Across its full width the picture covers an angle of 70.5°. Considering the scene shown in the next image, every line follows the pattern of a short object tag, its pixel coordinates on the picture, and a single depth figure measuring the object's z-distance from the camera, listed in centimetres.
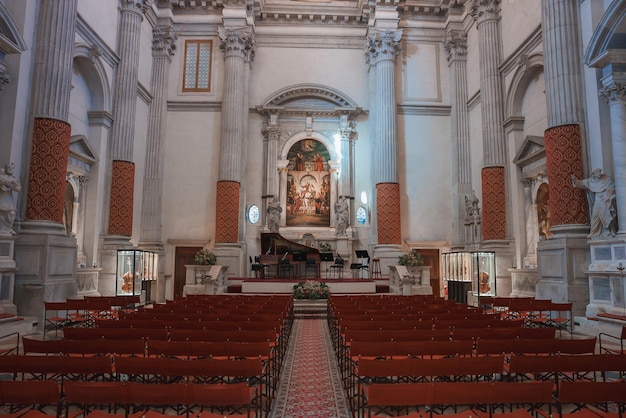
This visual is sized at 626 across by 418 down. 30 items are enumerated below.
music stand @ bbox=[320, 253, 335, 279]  1588
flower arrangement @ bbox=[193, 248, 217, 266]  1525
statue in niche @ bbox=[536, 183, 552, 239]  1352
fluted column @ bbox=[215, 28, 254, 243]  1783
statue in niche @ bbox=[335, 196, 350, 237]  1856
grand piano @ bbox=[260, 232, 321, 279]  1566
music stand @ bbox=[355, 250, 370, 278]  1602
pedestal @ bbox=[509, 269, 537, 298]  1283
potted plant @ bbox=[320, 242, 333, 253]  1814
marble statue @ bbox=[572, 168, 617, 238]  894
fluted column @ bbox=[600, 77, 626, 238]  883
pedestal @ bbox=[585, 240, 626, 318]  829
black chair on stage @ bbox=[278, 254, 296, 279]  1708
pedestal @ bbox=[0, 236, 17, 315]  845
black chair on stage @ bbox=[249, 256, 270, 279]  1578
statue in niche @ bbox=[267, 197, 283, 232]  1805
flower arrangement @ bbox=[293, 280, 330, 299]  1232
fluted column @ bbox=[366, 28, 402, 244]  1812
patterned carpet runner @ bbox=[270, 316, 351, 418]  449
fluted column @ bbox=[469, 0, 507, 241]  1516
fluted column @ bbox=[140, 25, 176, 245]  1767
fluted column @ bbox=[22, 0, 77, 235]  968
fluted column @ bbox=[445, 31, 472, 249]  1847
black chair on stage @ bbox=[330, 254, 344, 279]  1650
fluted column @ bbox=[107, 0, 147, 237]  1451
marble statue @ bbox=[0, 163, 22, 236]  865
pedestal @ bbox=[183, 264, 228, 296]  1431
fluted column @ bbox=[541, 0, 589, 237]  1003
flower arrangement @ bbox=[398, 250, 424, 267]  1512
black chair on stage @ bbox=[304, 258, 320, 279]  1772
